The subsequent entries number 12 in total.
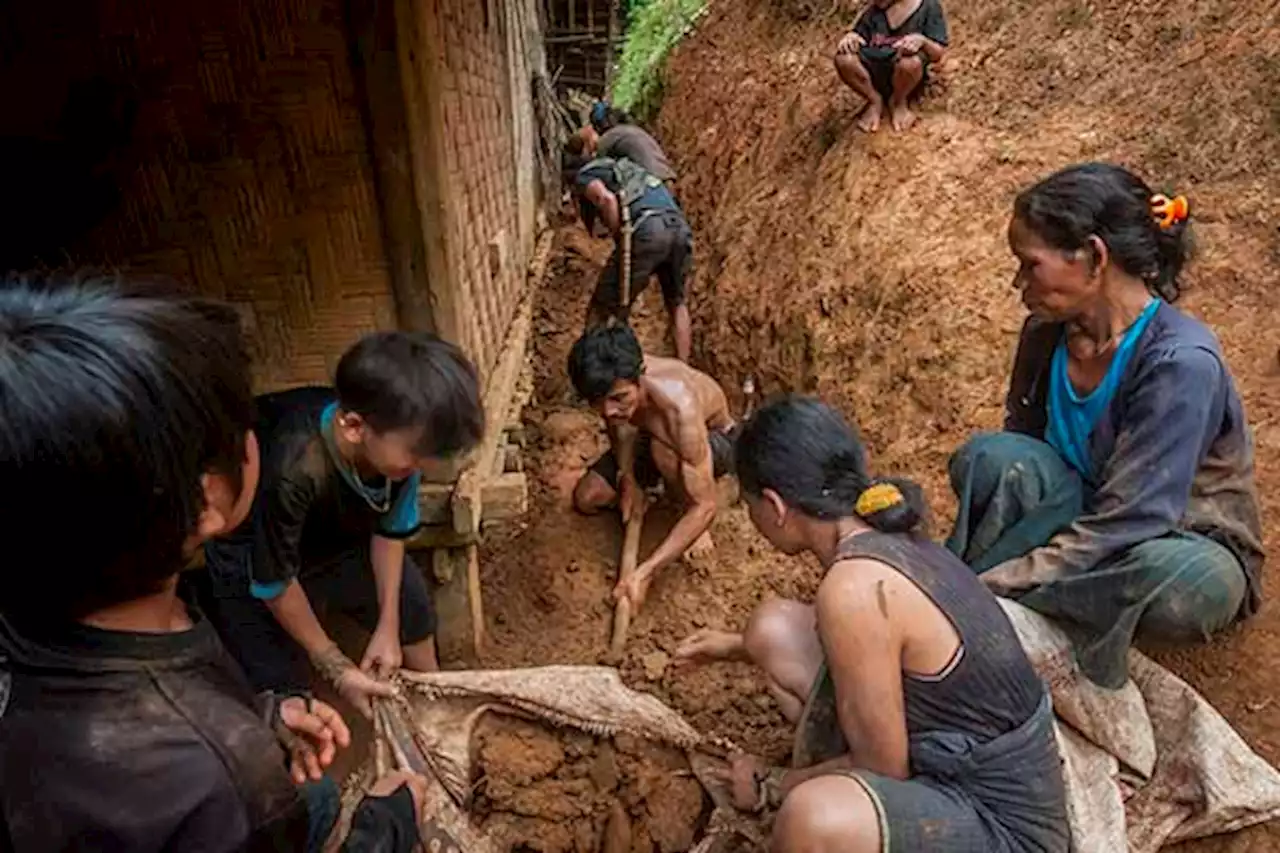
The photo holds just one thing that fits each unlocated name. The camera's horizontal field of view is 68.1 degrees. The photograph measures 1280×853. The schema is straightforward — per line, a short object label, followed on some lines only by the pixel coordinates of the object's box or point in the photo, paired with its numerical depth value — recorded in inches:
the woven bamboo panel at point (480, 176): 126.2
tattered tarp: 80.5
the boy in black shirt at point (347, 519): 76.1
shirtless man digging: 128.0
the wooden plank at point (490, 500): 108.5
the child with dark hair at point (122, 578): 36.5
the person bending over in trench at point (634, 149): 228.8
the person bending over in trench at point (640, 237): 202.2
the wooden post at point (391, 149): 94.9
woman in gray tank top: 67.2
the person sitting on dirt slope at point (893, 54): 183.5
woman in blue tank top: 81.5
